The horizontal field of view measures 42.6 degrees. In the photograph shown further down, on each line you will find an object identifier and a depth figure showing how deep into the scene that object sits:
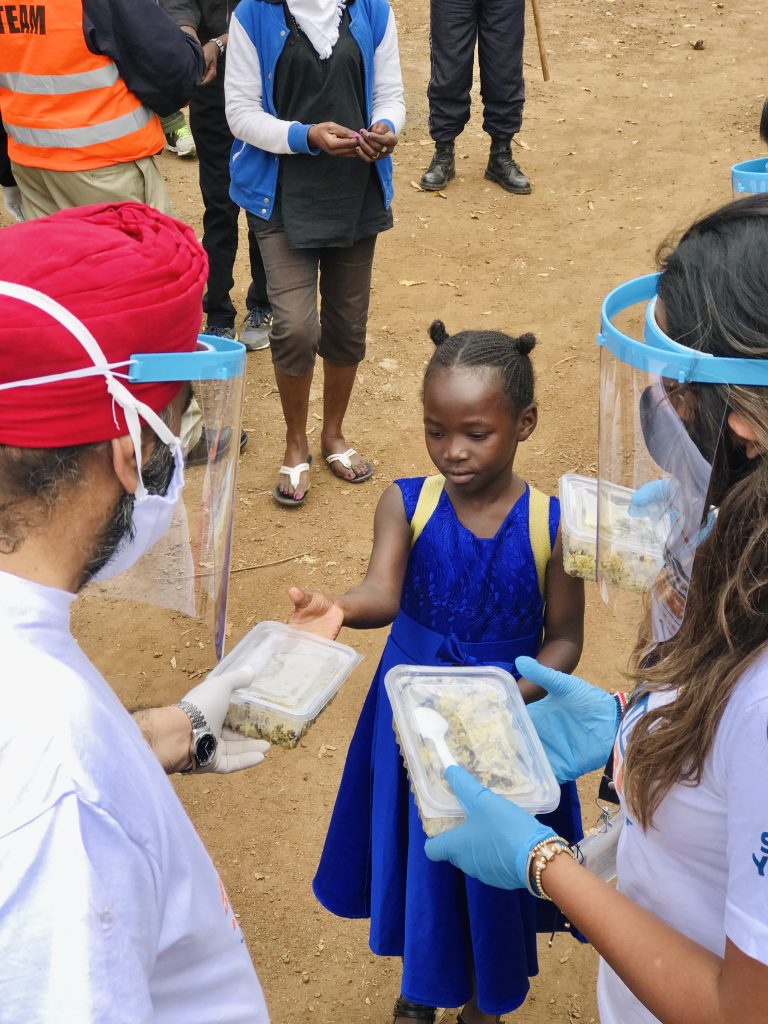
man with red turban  0.98
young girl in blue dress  2.27
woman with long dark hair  1.20
